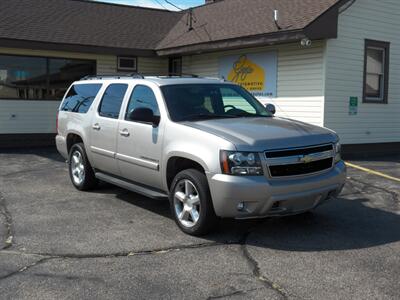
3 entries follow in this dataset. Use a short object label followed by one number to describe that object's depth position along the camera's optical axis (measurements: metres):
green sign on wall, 13.15
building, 12.77
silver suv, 5.50
